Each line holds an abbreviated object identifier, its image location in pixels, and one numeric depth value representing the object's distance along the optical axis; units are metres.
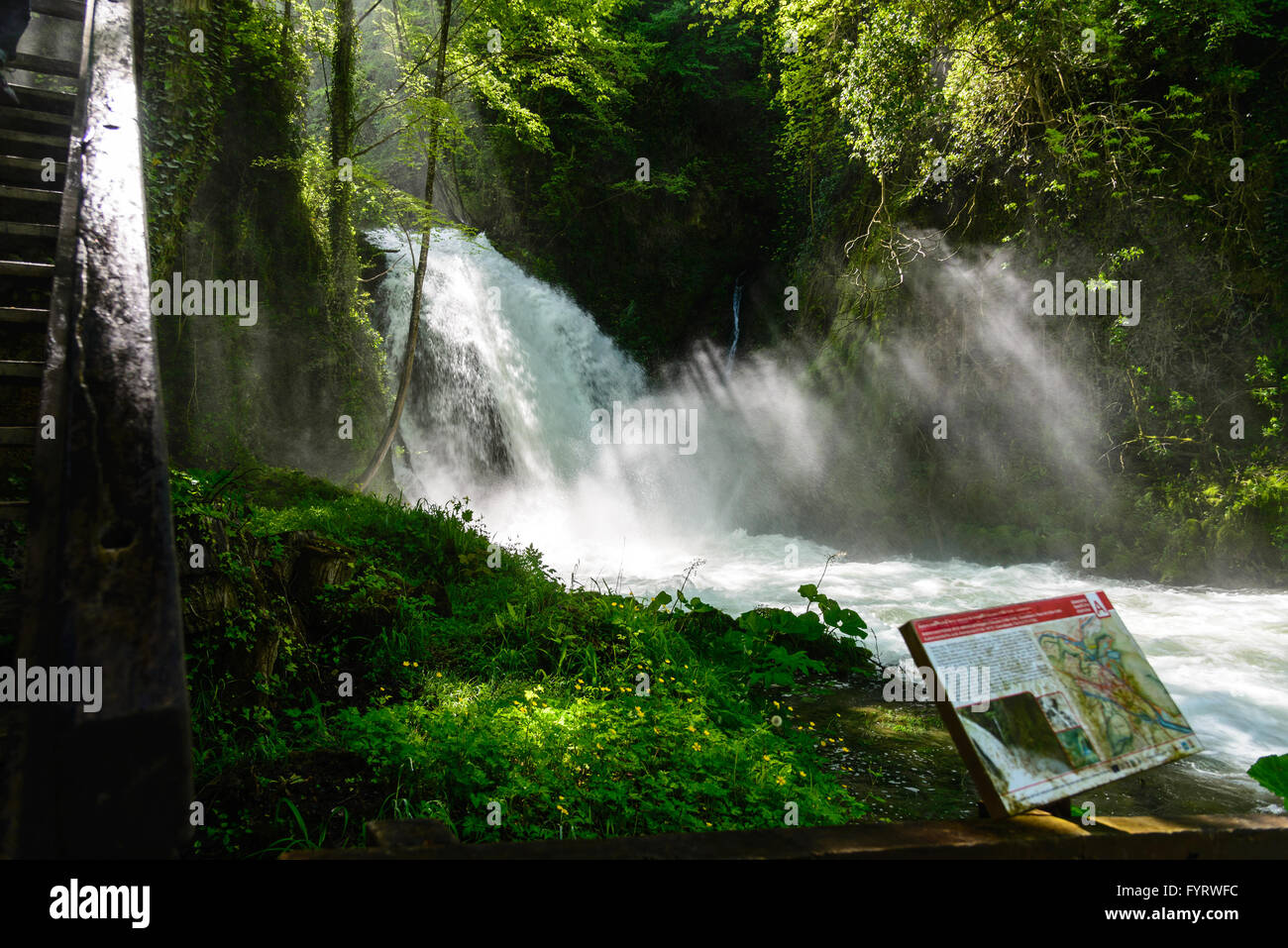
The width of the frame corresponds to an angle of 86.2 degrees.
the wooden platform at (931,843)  1.34
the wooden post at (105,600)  1.03
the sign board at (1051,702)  1.83
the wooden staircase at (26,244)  3.12
